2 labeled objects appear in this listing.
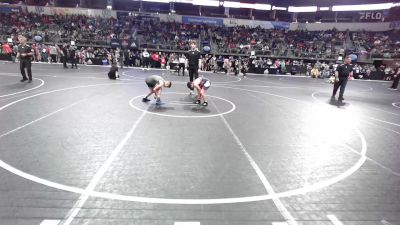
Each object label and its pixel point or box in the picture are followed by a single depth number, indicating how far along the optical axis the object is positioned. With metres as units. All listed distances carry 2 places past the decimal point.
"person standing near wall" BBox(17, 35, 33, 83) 13.45
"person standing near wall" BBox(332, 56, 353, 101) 13.37
